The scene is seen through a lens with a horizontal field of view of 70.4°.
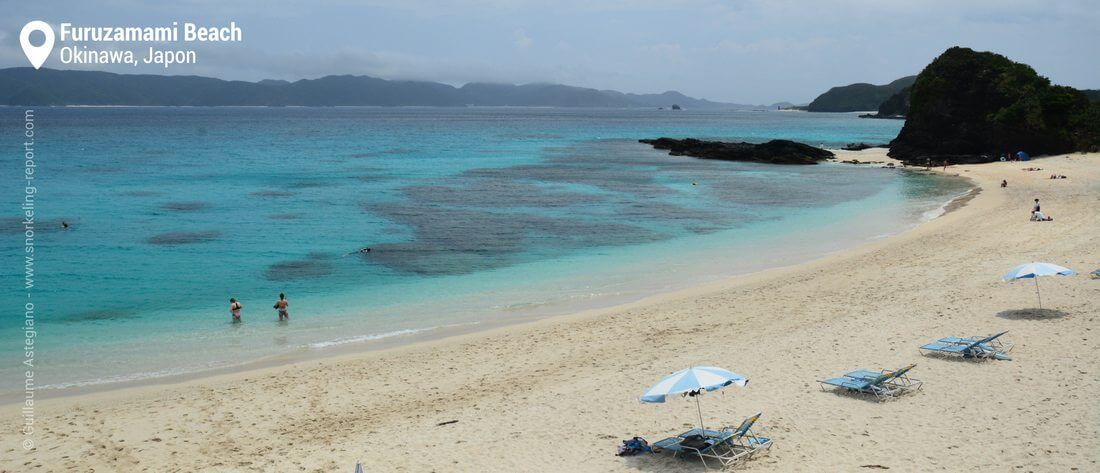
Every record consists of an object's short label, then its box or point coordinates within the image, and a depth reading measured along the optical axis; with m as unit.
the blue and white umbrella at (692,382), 11.08
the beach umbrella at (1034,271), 17.31
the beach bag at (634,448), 11.55
